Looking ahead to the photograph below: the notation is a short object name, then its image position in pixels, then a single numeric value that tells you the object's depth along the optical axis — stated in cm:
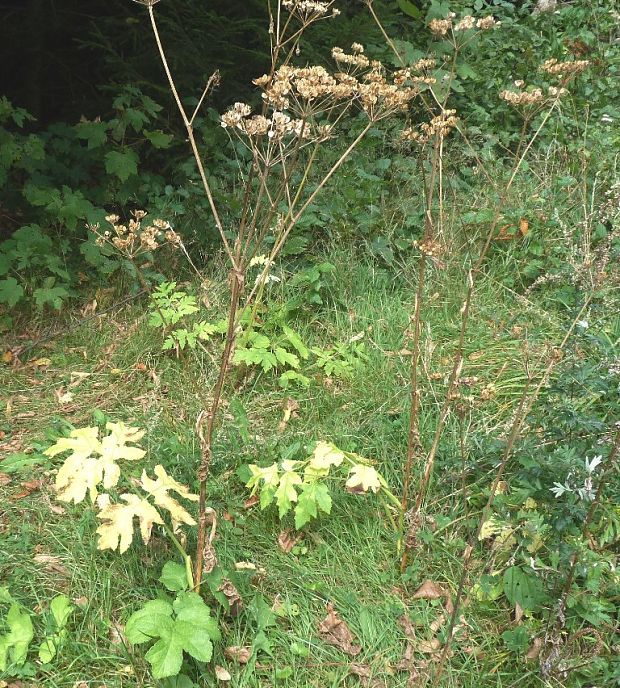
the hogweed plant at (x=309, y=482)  236
